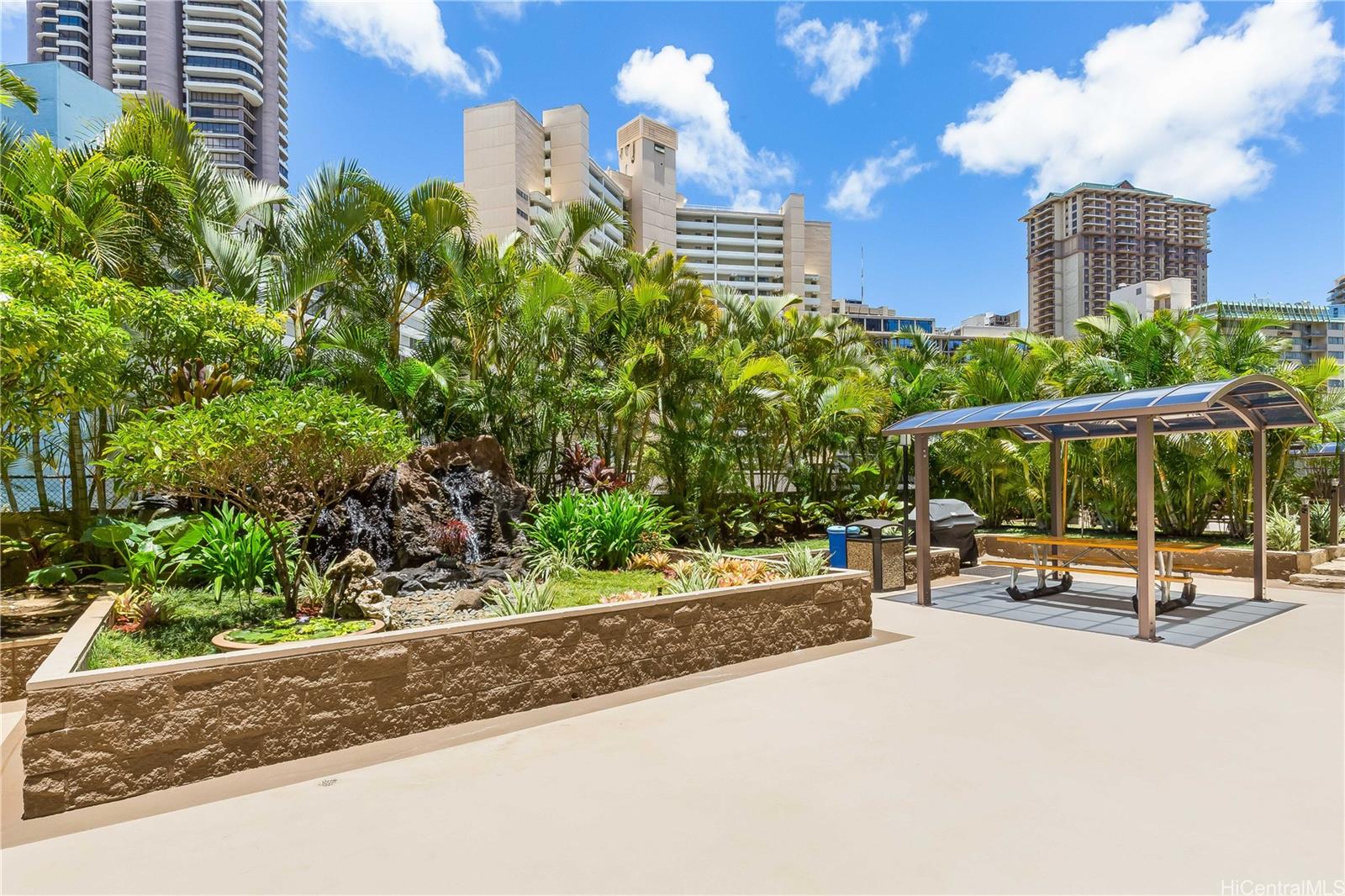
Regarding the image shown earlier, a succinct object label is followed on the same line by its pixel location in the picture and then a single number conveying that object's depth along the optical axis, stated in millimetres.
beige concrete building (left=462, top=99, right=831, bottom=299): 49312
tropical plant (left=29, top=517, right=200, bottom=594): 6086
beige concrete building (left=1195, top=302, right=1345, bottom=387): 77625
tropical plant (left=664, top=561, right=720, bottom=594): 6305
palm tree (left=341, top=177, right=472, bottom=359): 10914
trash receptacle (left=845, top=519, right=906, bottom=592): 9766
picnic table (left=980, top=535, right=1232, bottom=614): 7955
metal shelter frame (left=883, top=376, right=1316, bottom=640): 6656
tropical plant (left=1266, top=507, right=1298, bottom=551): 11047
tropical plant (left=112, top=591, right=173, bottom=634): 5238
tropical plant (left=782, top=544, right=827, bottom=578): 7195
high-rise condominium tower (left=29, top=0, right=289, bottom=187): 82812
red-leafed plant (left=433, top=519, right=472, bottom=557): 8562
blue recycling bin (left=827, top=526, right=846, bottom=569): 10570
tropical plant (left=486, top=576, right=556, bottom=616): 5247
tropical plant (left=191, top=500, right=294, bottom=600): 6379
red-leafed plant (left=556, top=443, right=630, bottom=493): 11266
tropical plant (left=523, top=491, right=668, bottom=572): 8758
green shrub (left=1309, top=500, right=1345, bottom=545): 11930
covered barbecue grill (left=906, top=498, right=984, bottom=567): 12023
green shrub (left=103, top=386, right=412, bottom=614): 4734
